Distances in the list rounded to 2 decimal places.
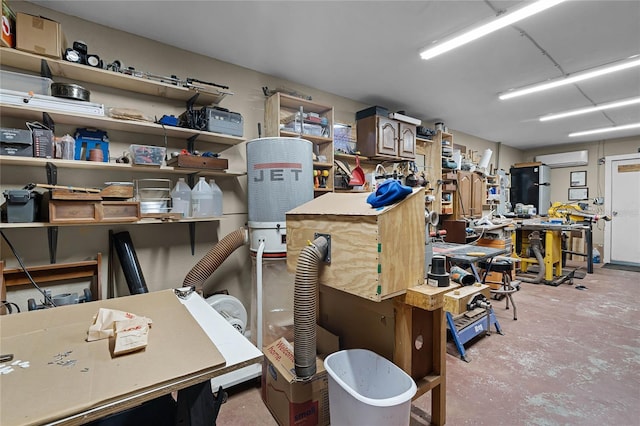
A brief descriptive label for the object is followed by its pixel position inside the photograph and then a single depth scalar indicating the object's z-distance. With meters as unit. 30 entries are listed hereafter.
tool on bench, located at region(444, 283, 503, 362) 2.41
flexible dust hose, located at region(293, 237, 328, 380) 1.53
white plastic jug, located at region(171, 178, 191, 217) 2.50
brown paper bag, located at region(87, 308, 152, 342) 1.08
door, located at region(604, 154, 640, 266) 6.46
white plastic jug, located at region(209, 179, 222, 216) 2.70
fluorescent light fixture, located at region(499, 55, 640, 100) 3.10
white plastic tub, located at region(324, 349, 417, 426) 1.31
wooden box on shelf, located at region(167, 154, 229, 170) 2.31
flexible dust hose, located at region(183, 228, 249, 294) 2.24
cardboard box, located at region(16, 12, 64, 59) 1.85
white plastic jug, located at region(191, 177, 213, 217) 2.60
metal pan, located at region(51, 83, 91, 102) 1.95
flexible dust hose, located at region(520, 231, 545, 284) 4.75
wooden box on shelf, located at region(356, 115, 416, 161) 3.86
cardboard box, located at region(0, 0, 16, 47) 1.77
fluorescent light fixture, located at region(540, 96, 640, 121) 4.27
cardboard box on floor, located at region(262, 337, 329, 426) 1.65
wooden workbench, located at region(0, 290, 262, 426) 0.74
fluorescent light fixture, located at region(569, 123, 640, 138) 5.67
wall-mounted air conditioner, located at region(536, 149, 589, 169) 7.04
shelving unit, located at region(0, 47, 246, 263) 1.90
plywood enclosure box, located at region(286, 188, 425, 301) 1.36
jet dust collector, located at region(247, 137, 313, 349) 2.42
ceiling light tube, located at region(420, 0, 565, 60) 2.07
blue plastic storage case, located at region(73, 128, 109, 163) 2.22
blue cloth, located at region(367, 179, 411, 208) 1.40
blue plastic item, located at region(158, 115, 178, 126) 2.37
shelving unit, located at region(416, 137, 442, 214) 5.05
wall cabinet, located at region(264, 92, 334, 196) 3.04
